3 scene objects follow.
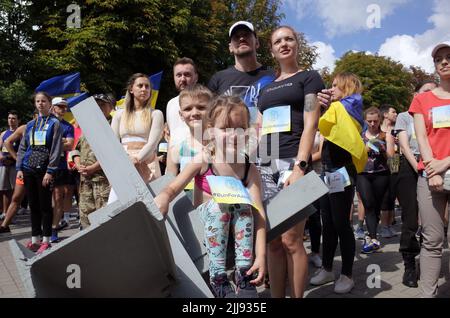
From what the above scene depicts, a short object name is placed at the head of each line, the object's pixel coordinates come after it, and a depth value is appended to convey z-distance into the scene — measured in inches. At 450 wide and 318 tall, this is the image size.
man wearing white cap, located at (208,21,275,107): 115.9
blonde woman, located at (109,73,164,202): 137.3
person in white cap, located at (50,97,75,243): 227.0
